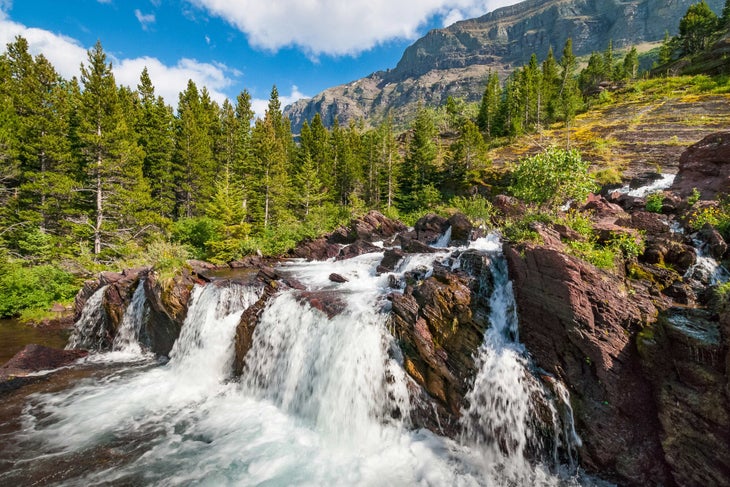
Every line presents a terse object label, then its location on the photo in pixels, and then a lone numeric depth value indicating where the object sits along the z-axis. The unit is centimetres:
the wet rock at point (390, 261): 1891
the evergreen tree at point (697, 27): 7181
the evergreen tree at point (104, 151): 2417
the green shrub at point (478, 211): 2593
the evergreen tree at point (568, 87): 5920
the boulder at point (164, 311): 1438
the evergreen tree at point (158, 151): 3625
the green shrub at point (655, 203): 1691
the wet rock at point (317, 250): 2894
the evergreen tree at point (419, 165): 5009
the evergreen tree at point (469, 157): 4475
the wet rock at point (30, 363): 1183
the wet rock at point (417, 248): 2010
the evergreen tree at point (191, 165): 3806
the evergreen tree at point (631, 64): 8546
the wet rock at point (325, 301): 1139
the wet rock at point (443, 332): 898
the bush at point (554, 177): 1344
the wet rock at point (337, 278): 1777
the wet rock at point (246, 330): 1229
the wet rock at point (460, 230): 2245
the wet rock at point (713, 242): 1028
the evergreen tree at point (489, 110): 6867
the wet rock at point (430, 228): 2592
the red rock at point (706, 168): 1752
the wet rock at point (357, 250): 2579
